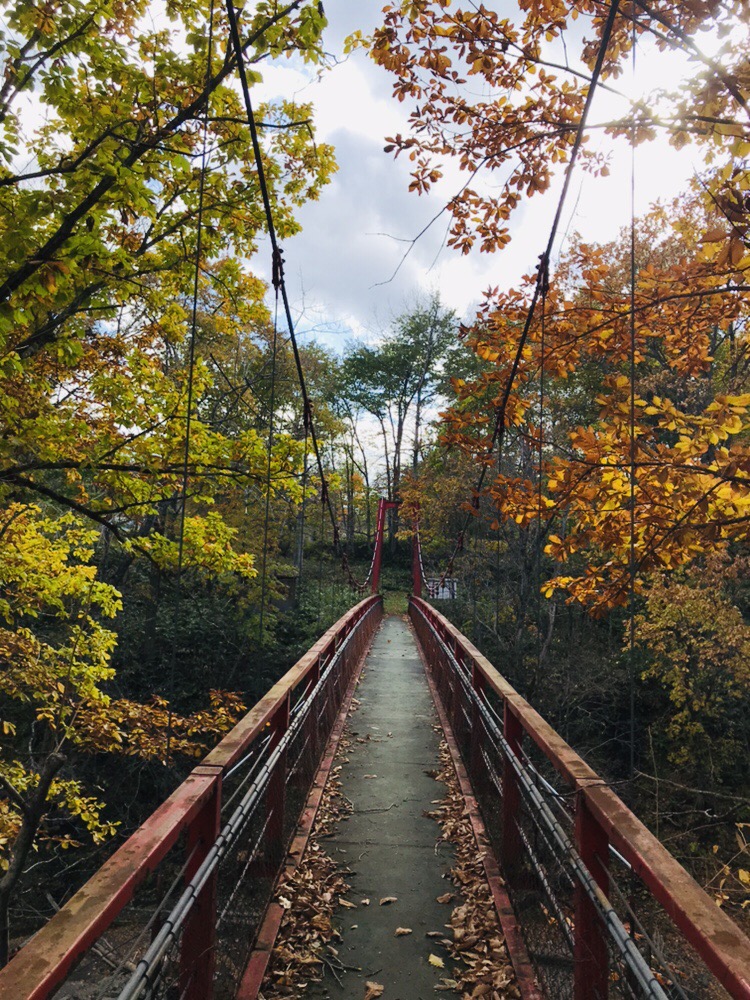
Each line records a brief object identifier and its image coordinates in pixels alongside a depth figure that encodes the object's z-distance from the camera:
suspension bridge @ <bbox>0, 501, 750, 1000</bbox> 1.52
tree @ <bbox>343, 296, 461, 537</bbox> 34.72
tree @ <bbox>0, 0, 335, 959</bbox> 4.84
